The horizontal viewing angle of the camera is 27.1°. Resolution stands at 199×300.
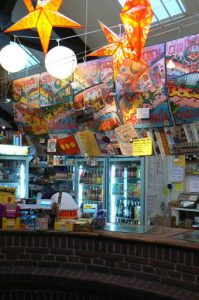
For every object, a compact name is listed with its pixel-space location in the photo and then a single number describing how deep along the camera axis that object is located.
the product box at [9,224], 4.92
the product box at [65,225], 4.75
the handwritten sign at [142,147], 5.30
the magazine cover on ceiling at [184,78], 4.57
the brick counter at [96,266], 3.99
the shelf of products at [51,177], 9.97
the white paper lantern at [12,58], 5.39
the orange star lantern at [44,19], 4.12
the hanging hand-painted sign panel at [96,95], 5.63
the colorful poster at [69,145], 6.57
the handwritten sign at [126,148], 5.68
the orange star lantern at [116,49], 4.40
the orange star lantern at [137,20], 3.51
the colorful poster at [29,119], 6.93
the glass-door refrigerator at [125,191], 8.34
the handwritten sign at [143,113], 5.14
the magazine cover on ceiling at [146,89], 4.95
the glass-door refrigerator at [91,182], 8.78
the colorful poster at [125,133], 5.39
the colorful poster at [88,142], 6.20
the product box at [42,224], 4.85
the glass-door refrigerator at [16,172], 10.13
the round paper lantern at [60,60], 5.03
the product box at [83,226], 4.70
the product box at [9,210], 4.92
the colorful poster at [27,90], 6.81
